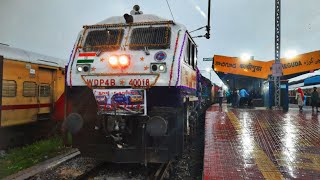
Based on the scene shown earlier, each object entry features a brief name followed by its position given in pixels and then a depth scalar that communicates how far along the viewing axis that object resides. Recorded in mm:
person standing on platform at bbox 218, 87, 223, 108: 15164
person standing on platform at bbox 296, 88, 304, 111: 12549
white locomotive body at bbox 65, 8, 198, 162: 4598
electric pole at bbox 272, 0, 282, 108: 11970
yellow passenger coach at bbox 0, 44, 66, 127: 6726
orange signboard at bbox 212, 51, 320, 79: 16209
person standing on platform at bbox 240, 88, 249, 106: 14593
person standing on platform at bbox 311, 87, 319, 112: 12108
